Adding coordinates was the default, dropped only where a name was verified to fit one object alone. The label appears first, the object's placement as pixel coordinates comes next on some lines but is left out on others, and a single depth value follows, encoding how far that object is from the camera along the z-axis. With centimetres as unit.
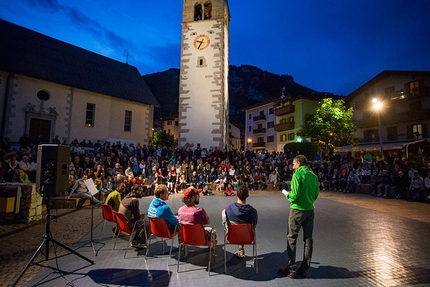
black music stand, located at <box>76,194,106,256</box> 477
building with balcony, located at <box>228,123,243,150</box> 5496
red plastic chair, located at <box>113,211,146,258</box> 445
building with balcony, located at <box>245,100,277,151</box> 4512
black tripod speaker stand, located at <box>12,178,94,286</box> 394
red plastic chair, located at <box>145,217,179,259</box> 406
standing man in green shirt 364
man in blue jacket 437
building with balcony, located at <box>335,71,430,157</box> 2652
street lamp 1541
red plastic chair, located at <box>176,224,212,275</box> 378
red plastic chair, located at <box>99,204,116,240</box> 509
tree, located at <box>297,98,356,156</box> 2720
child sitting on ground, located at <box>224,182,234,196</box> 1341
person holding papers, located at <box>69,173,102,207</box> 957
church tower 2027
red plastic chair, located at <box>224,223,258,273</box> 378
